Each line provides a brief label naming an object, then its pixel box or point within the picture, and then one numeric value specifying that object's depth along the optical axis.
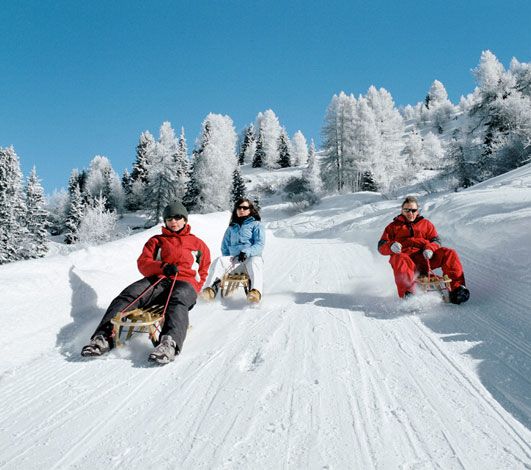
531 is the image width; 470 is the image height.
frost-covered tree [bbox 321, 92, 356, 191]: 41.12
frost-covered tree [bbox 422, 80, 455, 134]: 79.56
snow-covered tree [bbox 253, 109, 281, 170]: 67.19
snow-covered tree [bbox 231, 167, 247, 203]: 43.19
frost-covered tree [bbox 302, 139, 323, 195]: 48.47
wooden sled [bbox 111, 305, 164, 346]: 3.21
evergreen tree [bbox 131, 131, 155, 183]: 58.72
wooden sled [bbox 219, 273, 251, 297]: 5.30
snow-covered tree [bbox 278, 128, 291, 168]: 67.88
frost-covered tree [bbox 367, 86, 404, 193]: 40.76
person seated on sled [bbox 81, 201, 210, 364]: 3.22
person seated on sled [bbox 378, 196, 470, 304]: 4.48
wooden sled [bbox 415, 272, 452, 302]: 4.41
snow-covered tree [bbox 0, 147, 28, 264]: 25.81
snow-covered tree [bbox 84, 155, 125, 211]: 59.00
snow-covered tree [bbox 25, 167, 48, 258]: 28.02
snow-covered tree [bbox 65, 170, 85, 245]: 44.09
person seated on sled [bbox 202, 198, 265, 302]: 5.14
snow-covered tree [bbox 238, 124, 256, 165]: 78.01
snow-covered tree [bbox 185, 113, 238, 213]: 40.47
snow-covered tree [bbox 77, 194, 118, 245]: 39.16
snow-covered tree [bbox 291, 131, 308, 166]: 73.88
